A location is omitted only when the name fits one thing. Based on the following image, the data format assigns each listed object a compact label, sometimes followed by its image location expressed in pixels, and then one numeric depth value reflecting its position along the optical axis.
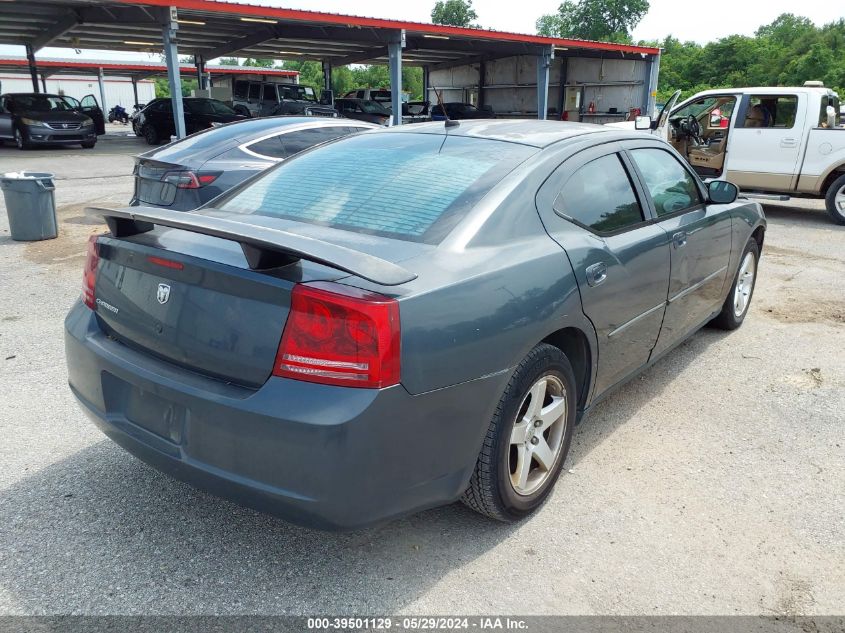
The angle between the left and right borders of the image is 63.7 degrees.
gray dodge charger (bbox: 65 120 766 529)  2.12
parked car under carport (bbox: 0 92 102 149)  19.98
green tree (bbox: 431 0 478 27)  102.28
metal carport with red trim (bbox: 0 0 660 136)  19.77
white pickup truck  9.99
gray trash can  7.93
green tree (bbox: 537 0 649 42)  86.62
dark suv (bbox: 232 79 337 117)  23.64
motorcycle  47.72
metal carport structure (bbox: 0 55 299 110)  44.01
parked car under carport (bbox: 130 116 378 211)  6.98
